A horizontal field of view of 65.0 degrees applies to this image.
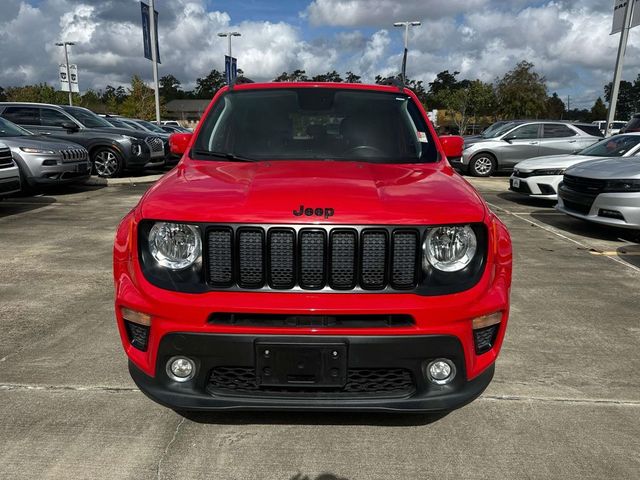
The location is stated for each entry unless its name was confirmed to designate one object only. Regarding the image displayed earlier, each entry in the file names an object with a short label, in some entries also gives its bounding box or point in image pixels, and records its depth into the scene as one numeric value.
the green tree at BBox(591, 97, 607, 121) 76.24
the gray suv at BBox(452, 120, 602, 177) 14.19
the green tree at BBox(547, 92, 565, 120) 57.66
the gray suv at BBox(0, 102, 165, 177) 12.00
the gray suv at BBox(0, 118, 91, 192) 9.07
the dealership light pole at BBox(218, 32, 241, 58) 37.62
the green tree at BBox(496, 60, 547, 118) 46.44
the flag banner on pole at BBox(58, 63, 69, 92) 31.42
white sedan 8.92
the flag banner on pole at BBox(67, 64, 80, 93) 31.48
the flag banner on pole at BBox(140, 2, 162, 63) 20.16
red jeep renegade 2.11
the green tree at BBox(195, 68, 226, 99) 118.12
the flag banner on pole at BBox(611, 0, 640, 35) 14.30
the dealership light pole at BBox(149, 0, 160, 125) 20.41
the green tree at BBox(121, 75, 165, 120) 58.88
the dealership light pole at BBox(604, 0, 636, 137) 14.57
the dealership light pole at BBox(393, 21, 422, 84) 28.29
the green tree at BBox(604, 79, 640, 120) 91.56
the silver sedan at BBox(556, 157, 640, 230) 6.50
